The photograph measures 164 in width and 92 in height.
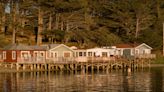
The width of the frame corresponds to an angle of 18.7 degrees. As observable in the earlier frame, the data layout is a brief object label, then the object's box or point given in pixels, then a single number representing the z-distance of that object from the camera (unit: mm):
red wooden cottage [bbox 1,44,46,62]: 82225
